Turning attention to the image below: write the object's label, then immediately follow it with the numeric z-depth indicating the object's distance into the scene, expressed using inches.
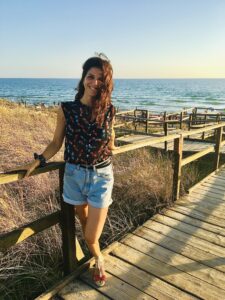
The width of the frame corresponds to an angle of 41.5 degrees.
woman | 89.6
